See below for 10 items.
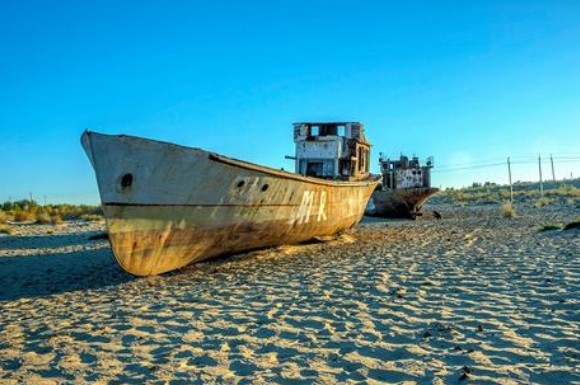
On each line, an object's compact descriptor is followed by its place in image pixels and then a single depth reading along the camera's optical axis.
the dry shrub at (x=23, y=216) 27.00
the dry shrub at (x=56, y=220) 25.60
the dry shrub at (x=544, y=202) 28.54
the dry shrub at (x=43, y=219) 26.23
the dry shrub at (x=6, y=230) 19.37
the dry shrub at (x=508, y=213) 19.59
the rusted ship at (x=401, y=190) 23.31
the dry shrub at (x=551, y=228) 12.20
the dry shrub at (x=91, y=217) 29.38
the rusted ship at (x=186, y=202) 6.18
